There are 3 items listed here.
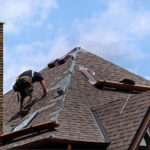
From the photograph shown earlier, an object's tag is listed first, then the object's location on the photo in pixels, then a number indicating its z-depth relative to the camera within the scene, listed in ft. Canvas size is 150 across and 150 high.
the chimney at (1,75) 63.66
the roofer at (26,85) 65.82
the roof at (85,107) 54.60
